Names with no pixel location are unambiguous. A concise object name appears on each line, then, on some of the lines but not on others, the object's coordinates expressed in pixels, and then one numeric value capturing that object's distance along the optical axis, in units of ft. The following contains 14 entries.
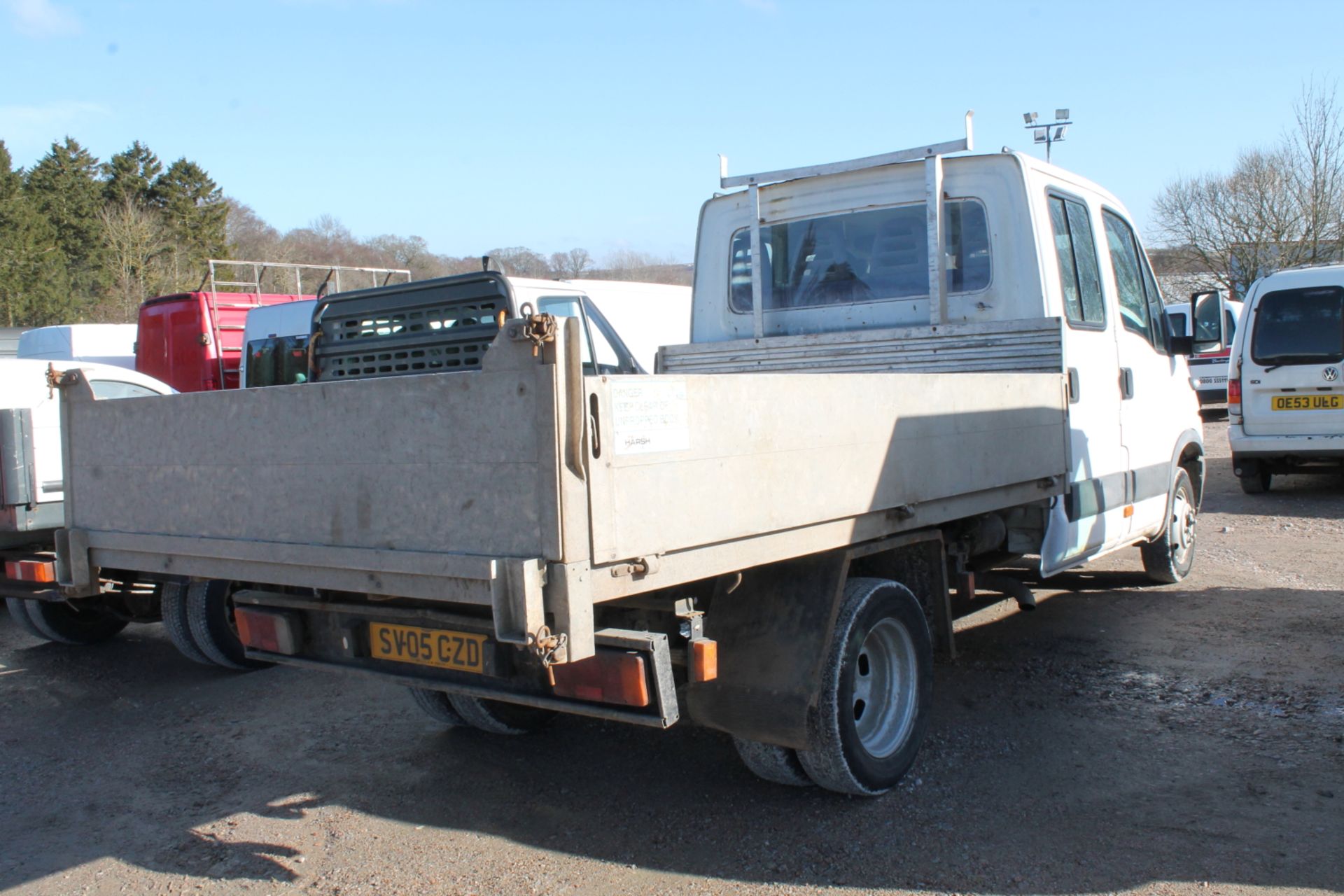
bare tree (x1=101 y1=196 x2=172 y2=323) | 115.14
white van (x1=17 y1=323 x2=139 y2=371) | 56.59
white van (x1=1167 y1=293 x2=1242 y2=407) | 63.36
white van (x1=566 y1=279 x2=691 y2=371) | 31.12
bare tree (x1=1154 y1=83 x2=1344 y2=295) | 92.73
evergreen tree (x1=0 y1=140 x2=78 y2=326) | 135.03
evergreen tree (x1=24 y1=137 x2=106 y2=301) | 141.90
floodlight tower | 112.16
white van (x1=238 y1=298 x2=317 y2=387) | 36.83
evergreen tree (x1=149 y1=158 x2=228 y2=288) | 145.48
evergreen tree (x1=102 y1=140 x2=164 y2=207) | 149.28
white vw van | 34.71
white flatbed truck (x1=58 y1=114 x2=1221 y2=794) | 8.64
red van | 43.57
